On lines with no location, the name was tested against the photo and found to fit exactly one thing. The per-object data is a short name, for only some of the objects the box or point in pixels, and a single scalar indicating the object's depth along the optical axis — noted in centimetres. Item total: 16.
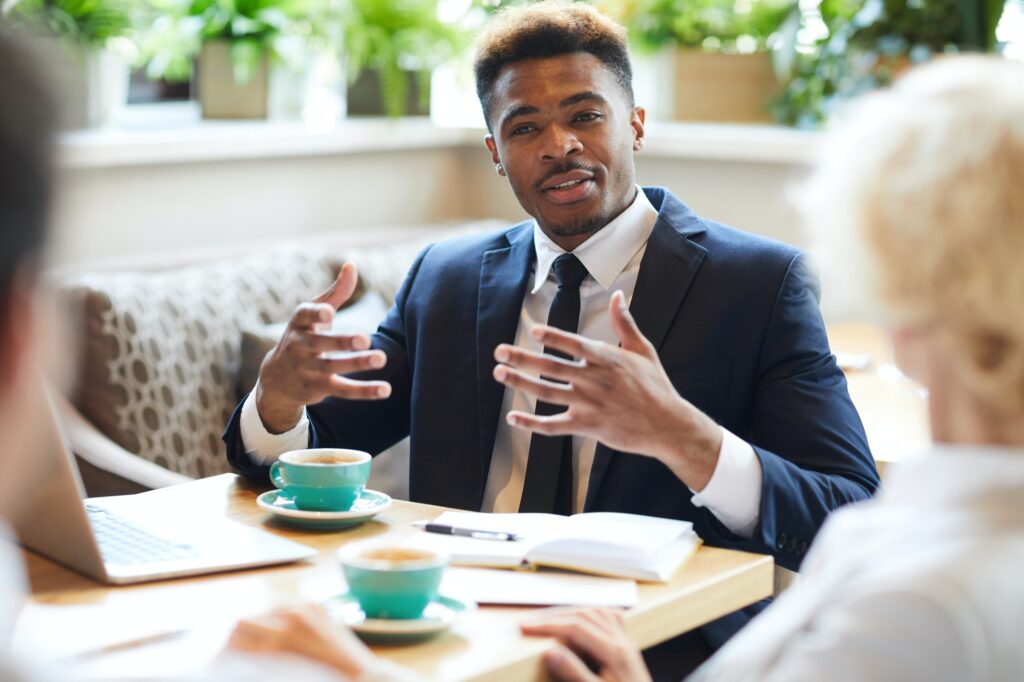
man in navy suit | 161
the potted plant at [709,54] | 411
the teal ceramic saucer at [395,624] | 124
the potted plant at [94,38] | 319
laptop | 139
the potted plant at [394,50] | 392
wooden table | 121
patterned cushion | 274
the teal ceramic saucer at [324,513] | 160
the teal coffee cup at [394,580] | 124
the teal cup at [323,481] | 162
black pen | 152
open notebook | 143
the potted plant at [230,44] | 357
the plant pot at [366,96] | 409
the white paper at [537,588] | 135
